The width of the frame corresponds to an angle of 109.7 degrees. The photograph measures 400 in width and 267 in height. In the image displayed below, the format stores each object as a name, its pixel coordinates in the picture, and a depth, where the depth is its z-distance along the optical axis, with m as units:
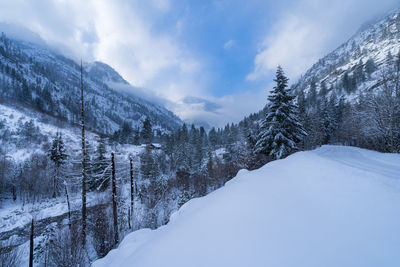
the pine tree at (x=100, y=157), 24.08
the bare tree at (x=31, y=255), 9.22
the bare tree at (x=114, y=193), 10.84
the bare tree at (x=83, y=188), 9.93
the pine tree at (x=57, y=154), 25.00
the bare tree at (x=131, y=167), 12.76
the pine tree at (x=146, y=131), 64.06
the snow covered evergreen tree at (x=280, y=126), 13.59
